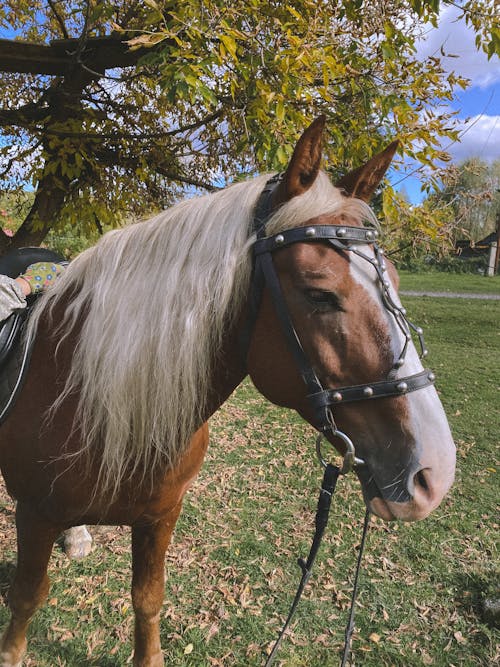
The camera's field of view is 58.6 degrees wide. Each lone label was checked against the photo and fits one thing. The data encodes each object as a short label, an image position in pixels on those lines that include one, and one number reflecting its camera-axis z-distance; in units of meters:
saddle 1.74
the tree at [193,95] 2.73
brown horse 1.27
